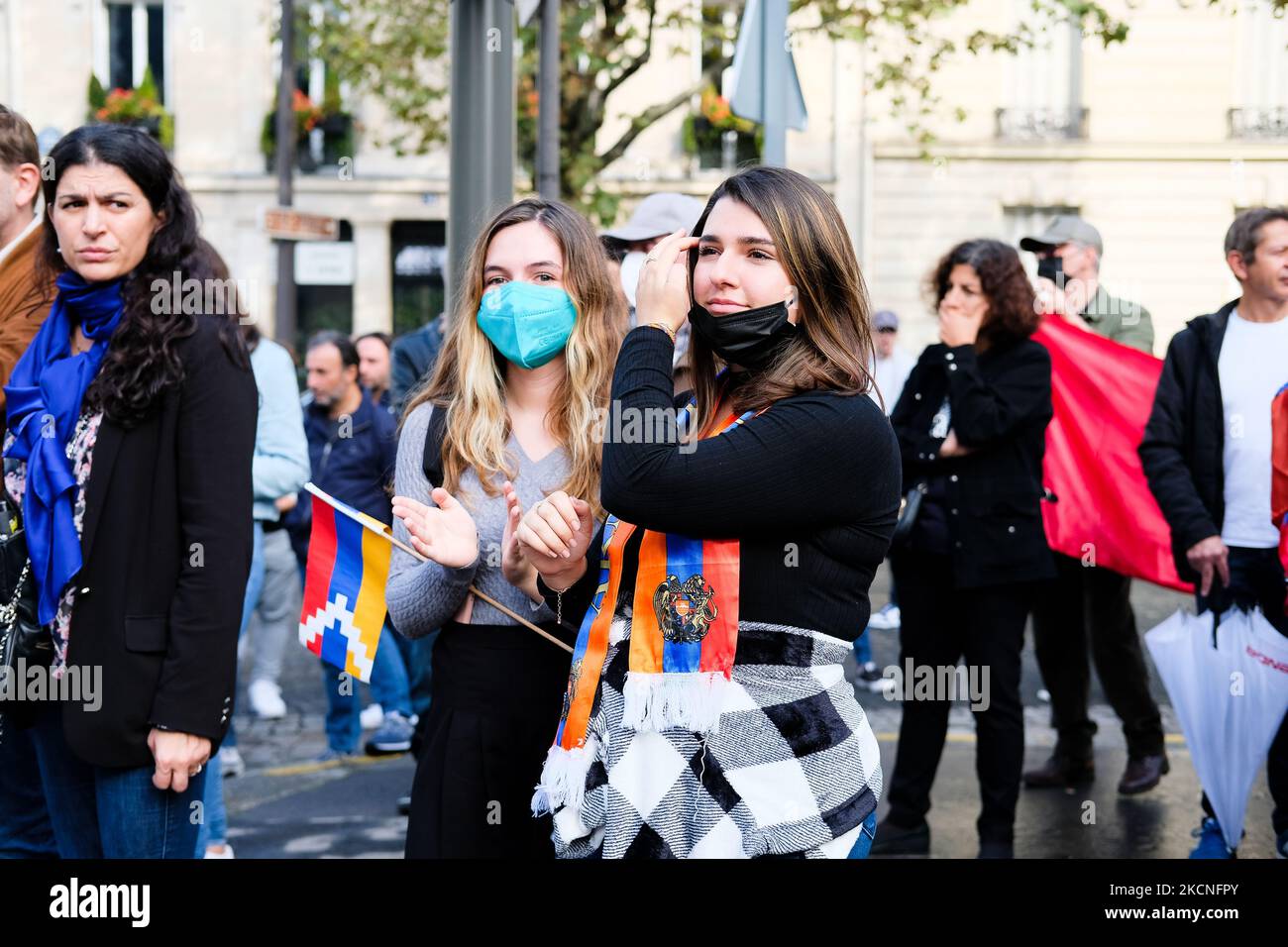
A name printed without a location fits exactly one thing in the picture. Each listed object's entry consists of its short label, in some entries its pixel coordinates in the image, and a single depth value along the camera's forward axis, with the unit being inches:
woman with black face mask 90.1
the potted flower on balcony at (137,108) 930.1
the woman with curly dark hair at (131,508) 112.3
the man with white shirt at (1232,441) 189.5
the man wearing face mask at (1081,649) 243.9
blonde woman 116.2
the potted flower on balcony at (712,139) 913.4
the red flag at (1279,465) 173.6
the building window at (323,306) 968.9
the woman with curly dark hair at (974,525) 201.6
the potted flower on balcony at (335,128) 942.4
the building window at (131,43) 949.8
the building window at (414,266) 968.3
